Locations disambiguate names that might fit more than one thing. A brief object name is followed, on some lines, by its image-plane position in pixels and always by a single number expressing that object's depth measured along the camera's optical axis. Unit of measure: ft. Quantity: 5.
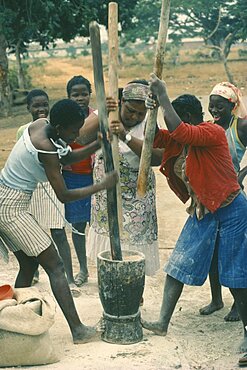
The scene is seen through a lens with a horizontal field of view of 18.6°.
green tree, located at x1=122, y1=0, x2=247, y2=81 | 147.54
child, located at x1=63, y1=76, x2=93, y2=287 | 20.20
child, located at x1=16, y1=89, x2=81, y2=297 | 19.90
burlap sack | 14.75
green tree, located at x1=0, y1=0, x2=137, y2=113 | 63.34
